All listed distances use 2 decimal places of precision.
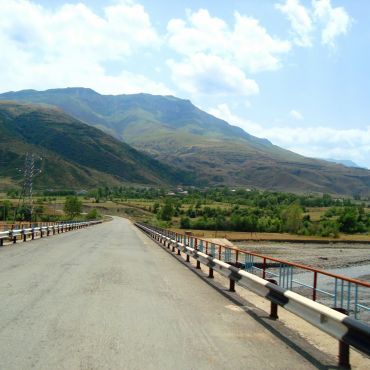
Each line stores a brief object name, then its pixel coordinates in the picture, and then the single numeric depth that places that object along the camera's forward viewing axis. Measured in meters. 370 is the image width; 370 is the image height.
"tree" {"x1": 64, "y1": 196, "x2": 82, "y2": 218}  138.25
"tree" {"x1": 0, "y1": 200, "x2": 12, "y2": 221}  113.51
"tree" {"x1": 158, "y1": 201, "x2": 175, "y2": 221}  142.59
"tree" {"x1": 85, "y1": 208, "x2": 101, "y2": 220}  143.14
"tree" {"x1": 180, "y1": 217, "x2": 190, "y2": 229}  129.07
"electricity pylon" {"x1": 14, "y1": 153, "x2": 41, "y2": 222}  69.56
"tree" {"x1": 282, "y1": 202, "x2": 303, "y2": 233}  127.88
